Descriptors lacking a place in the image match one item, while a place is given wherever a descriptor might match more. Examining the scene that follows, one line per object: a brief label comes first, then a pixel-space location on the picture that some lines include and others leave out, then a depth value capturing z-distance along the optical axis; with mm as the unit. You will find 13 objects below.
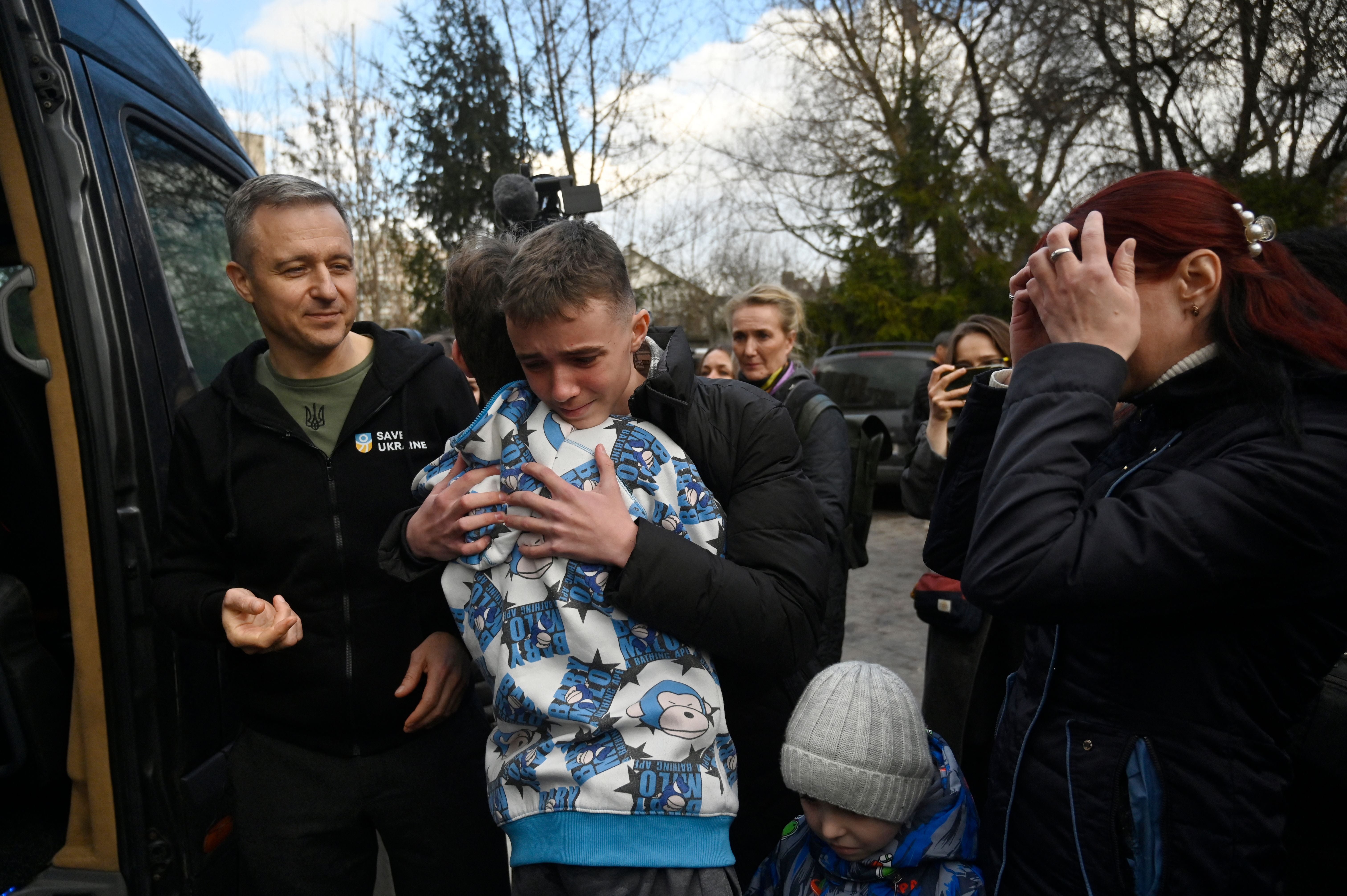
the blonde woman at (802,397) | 3594
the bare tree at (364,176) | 17172
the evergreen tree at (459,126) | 15672
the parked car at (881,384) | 10586
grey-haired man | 1950
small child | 1842
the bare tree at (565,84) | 15086
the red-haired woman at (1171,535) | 1298
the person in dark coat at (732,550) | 1470
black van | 1964
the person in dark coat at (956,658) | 2996
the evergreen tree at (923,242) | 18828
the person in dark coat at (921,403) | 5363
